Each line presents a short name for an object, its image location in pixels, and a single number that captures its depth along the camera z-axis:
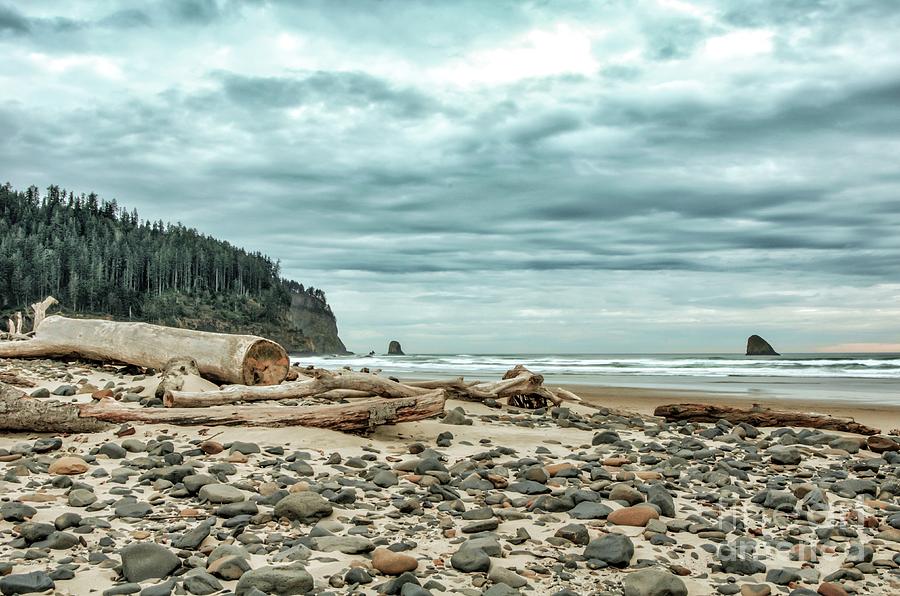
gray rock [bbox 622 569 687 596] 3.06
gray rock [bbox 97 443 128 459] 5.39
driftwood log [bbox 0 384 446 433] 6.09
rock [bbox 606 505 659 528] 4.11
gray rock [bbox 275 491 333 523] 4.00
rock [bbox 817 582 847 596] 3.16
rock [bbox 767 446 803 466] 6.17
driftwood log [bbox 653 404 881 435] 8.62
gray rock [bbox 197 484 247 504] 4.24
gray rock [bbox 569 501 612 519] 4.25
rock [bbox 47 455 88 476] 4.86
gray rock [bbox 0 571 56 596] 2.90
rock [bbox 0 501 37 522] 3.74
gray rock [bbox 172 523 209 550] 3.49
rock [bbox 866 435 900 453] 7.10
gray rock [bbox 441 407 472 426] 8.07
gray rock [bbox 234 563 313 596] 2.95
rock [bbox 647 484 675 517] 4.33
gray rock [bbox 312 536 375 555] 3.53
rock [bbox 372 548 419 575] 3.26
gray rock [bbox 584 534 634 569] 3.44
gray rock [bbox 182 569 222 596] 2.98
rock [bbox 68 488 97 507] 4.13
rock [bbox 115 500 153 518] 3.96
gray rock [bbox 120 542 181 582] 3.12
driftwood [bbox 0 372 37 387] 8.75
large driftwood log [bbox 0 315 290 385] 9.27
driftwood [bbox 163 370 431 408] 7.12
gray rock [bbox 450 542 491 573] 3.33
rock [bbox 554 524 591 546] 3.74
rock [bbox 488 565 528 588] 3.19
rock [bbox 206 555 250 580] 3.15
